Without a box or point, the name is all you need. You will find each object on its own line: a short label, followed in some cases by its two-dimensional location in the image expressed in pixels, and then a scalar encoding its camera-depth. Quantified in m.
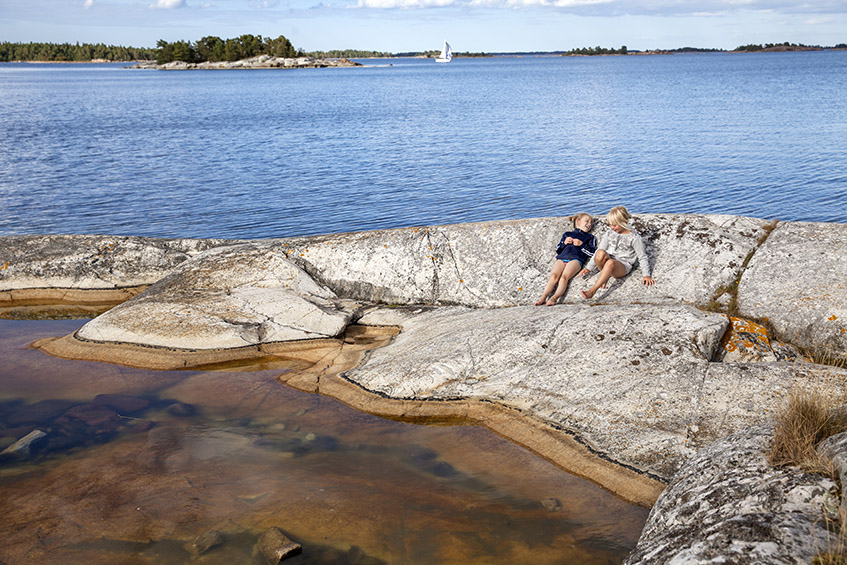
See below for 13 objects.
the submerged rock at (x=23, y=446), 7.04
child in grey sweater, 9.47
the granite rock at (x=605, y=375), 6.64
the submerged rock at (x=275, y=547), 5.36
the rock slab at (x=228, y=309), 9.67
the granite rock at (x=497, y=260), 9.52
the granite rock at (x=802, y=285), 8.18
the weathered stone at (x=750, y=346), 7.88
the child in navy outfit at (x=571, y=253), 9.81
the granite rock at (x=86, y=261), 12.59
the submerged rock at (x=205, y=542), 5.50
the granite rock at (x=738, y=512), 4.04
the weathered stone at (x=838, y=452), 4.37
